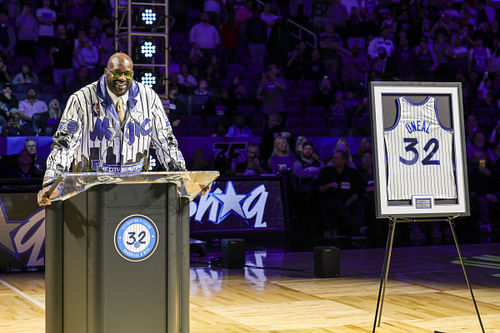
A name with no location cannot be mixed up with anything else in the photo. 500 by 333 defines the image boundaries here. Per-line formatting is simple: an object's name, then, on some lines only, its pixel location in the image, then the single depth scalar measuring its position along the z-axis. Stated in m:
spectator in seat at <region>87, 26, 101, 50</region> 13.59
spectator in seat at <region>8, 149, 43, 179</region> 10.34
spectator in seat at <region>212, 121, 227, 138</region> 12.00
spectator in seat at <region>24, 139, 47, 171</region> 10.63
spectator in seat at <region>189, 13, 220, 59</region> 14.50
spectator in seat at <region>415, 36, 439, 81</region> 15.62
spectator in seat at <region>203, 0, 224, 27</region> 15.26
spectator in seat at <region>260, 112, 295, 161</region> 11.84
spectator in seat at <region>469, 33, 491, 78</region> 16.27
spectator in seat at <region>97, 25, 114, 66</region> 13.52
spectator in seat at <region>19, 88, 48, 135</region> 11.60
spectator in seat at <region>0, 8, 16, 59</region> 12.87
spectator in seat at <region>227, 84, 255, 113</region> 13.23
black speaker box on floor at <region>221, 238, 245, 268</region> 8.14
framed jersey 4.78
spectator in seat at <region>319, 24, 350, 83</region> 15.24
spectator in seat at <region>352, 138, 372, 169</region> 11.83
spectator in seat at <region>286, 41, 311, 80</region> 14.98
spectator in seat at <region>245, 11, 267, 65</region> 15.07
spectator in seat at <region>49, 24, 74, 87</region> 13.07
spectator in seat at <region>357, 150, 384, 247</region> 11.06
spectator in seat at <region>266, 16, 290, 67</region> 15.13
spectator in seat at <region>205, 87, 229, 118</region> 13.01
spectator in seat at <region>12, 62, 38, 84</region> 12.26
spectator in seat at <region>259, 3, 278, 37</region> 15.55
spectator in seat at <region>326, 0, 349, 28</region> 16.50
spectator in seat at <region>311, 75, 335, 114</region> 14.22
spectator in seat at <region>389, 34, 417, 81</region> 15.41
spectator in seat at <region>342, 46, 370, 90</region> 14.94
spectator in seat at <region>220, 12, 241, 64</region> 14.92
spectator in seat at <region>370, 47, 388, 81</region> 15.32
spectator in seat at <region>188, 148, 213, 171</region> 11.14
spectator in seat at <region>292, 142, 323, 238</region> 11.25
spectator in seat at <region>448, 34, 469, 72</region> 15.98
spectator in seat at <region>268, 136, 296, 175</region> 11.50
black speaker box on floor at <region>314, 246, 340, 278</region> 7.52
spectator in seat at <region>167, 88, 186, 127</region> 12.08
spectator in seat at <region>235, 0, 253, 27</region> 15.40
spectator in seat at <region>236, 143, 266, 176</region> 11.12
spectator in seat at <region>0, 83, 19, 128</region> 11.58
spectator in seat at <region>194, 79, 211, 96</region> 13.15
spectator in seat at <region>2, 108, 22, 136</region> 11.28
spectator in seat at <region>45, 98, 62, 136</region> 11.64
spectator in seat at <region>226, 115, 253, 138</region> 12.41
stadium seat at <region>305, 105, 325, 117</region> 13.99
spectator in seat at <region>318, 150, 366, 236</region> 10.91
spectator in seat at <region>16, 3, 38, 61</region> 13.24
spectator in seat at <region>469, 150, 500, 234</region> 11.78
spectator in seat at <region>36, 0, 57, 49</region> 13.48
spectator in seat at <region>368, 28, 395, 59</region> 15.83
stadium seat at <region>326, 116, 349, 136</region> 13.56
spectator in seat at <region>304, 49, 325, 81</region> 15.12
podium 3.62
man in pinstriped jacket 4.23
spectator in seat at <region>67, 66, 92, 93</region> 12.29
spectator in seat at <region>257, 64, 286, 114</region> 13.47
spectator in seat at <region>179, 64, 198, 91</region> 13.25
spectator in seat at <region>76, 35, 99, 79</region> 13.25
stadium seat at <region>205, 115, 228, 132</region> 12.73
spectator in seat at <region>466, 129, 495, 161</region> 12.40
